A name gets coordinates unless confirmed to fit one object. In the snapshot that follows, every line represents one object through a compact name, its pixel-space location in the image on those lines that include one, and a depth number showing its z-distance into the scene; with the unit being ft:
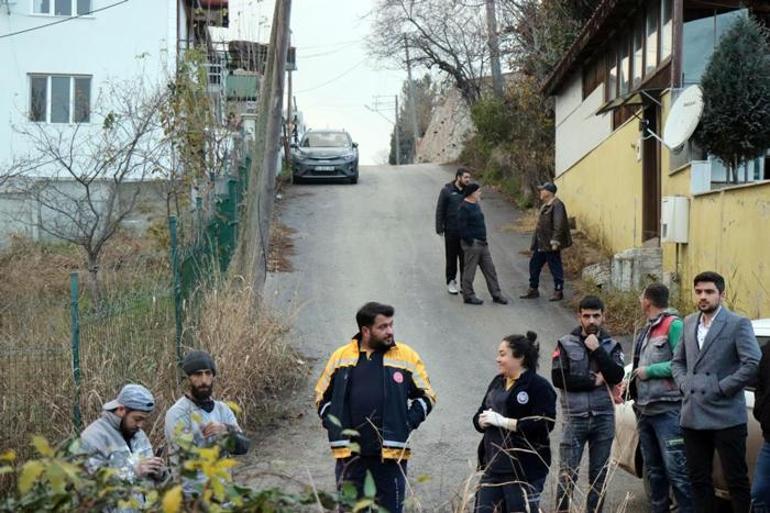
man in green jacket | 24.27
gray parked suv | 93.91
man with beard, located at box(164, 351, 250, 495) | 21.43
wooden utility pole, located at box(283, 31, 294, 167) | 100.41
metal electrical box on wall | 45.96
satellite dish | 43.55
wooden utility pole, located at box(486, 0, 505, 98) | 96.02
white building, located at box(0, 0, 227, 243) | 85.51
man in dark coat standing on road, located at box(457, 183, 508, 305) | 49.14
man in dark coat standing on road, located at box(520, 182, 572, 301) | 49.49
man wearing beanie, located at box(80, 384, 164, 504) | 19.95
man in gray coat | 22.49
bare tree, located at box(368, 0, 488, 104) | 108.99
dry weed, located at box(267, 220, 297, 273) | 59.32
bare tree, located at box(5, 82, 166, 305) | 71.67
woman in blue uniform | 21.66
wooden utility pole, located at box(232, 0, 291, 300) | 43.01
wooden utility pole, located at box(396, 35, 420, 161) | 186.82
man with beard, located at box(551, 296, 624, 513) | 24.26
